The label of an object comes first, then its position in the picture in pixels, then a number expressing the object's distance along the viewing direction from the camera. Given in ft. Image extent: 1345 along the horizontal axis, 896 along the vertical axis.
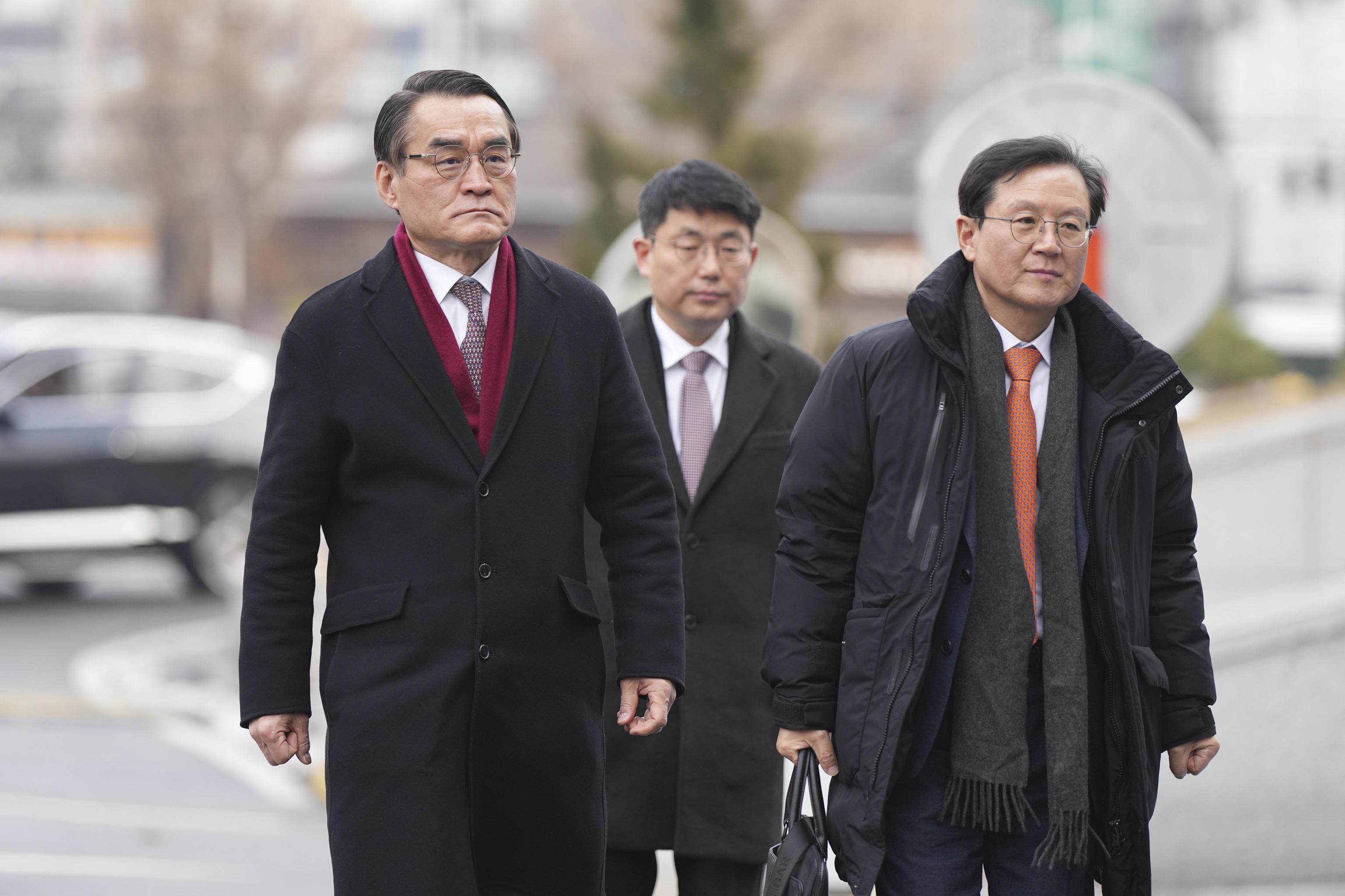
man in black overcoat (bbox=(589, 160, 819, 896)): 29.60
